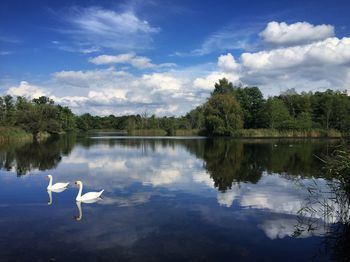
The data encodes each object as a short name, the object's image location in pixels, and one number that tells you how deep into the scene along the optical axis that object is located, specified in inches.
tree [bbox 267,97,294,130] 3238.2
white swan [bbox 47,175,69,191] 657.6
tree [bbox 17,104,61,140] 3068.4
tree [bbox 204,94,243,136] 3274.4
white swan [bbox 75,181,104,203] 562.3
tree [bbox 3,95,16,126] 3034.0
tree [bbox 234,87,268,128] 3437.5
